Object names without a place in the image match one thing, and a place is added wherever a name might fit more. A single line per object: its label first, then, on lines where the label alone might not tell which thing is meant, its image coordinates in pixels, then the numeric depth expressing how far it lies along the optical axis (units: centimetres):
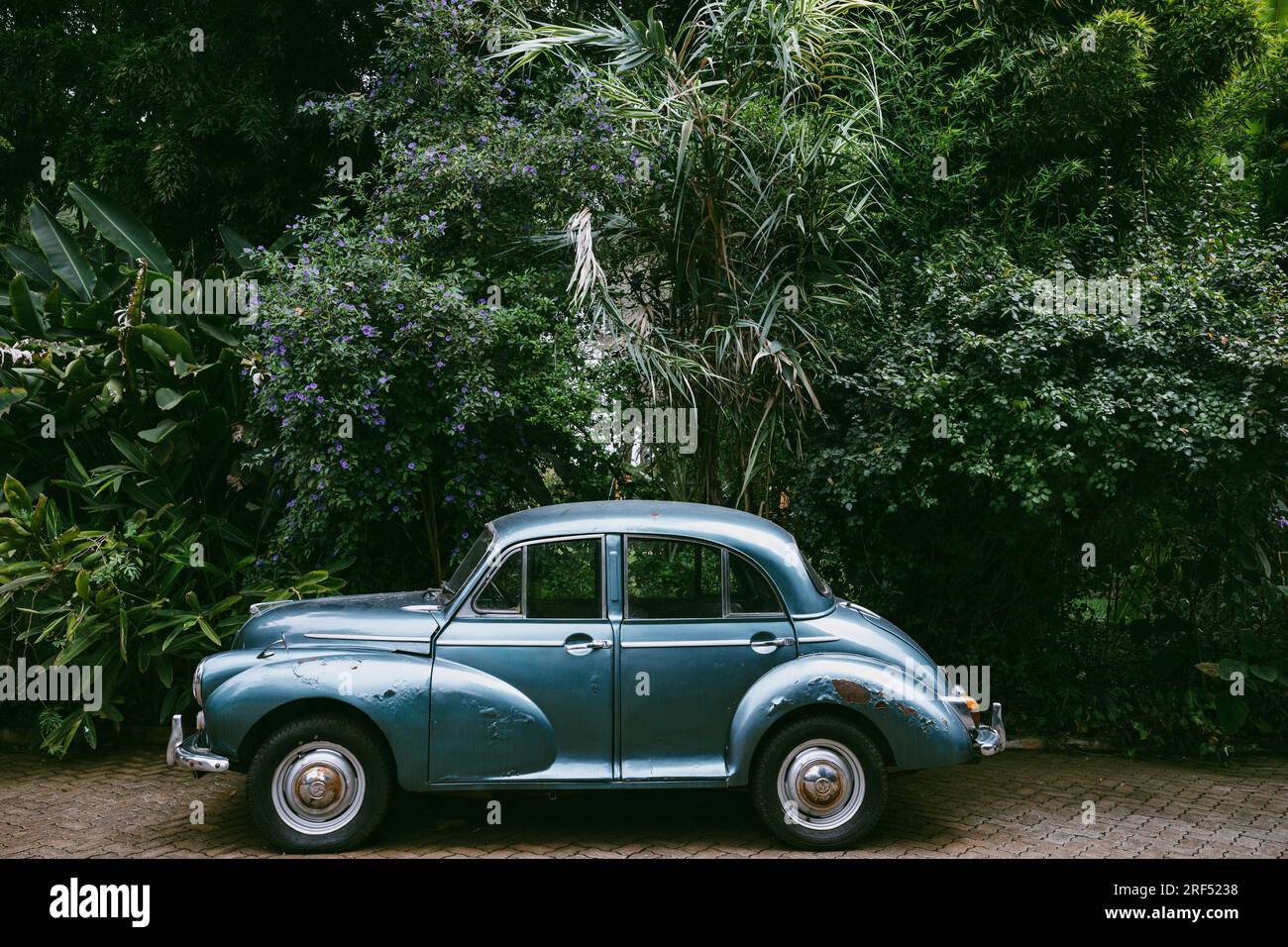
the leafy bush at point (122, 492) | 635
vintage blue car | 468
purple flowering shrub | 630
